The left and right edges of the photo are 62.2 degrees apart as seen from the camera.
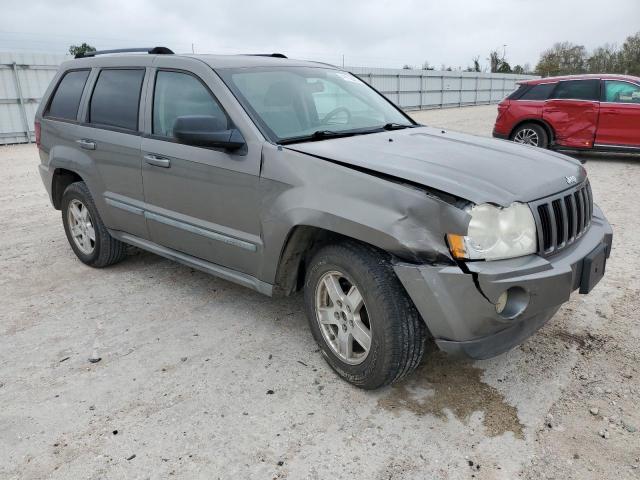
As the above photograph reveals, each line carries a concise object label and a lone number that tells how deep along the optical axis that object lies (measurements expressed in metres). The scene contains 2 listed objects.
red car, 9.38
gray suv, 2.44
